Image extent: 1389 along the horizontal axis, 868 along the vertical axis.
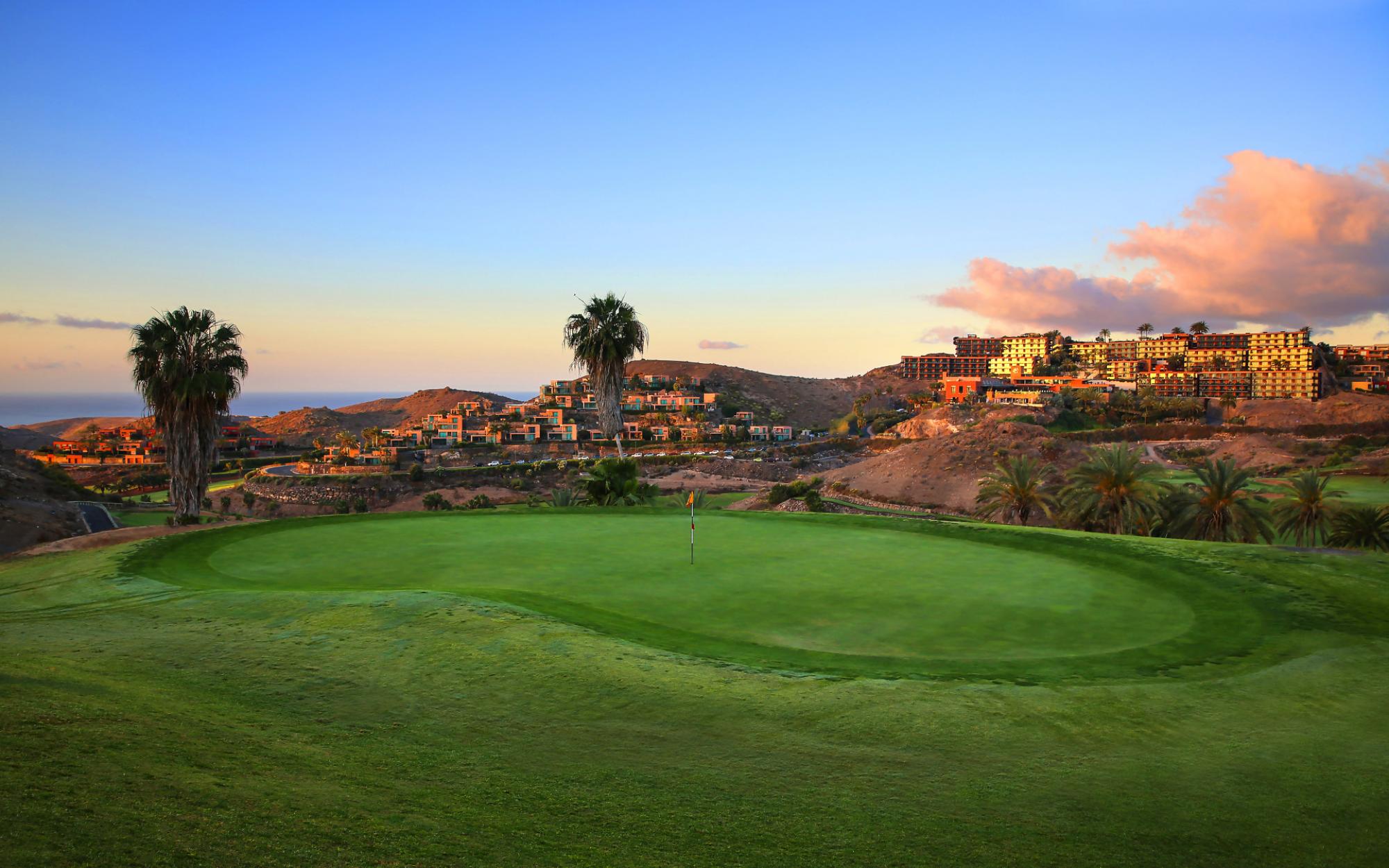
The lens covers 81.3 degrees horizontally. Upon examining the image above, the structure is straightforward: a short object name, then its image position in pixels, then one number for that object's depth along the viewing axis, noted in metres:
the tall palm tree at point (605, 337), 38.94
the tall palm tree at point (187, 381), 30.25
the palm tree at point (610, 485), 27.94
